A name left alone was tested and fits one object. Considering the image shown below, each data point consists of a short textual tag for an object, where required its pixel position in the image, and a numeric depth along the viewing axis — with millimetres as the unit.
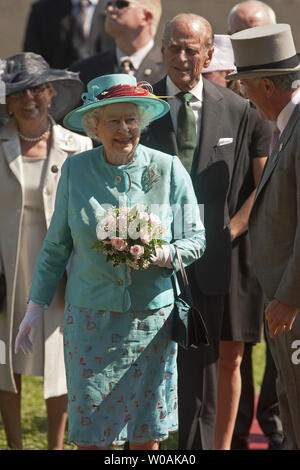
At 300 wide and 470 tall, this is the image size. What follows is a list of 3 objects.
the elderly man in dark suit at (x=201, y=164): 9703
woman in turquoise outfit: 8281
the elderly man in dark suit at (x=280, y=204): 7902
